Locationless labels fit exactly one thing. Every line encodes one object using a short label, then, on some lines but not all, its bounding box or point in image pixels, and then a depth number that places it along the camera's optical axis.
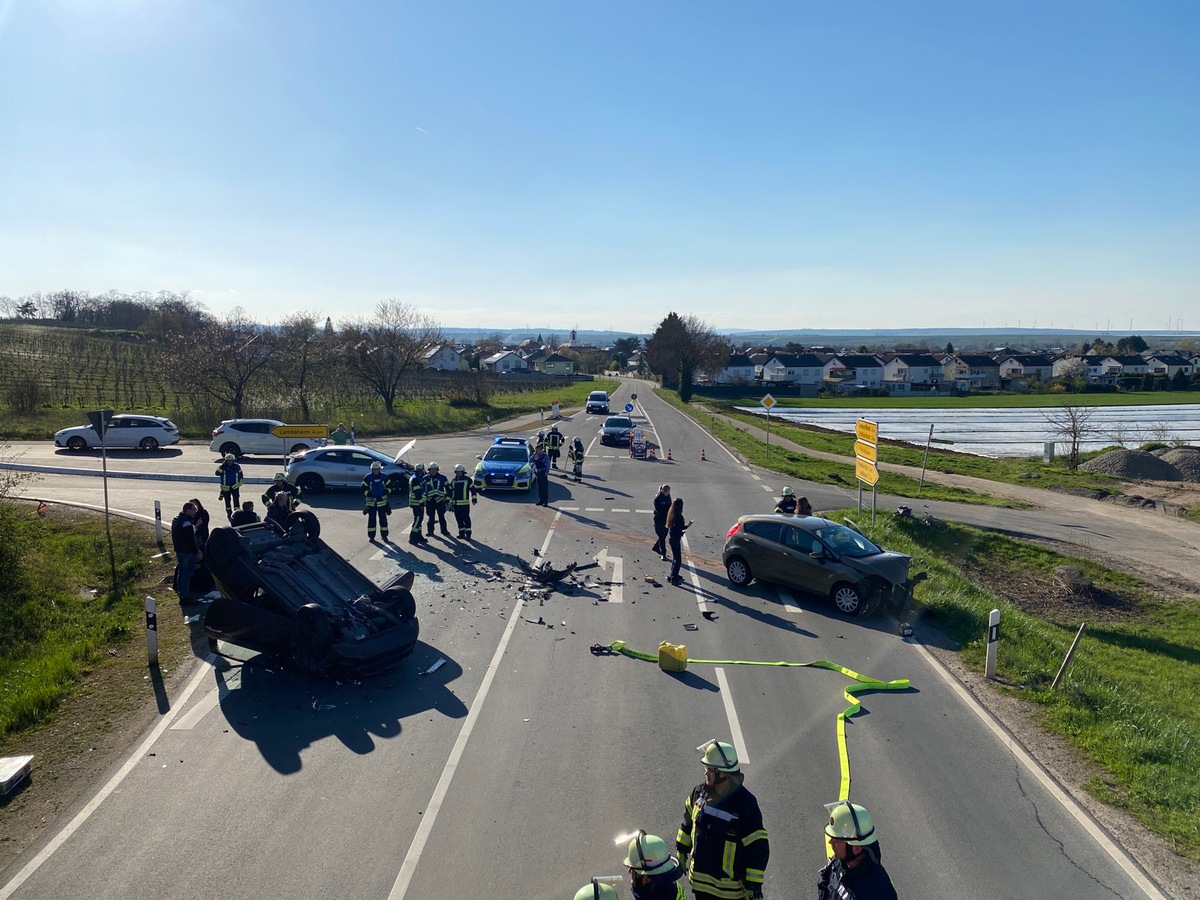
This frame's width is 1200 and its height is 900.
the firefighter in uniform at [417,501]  16.59
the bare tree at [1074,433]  39.62
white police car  22.77
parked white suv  28.83
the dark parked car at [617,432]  38.62
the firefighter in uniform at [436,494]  16.64
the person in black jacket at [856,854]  3.78
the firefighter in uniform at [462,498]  16.27
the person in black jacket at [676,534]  14.19
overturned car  8.70
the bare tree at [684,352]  88.91
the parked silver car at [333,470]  22.27
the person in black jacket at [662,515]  15.62
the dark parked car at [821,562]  12.41
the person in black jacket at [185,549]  11.95
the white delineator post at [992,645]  10.00
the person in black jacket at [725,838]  4.15
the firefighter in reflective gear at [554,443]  27.89
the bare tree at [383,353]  49.28
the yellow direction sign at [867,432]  17.38
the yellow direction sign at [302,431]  24.16
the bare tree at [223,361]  38.41
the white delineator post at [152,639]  9.56
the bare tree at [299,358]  43.03
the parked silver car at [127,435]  30.30
